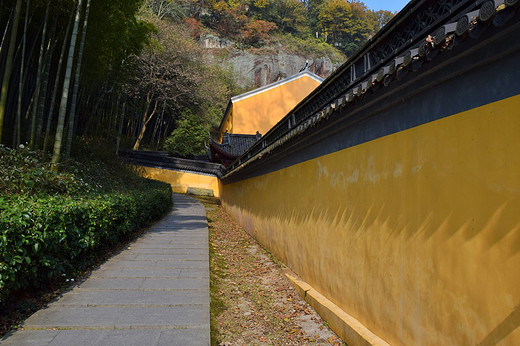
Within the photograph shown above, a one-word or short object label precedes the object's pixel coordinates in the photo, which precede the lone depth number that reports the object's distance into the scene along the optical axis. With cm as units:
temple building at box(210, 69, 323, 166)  2422
